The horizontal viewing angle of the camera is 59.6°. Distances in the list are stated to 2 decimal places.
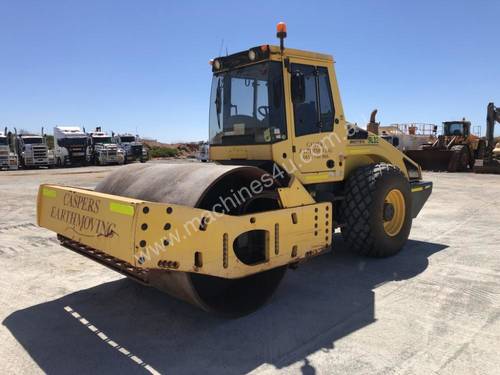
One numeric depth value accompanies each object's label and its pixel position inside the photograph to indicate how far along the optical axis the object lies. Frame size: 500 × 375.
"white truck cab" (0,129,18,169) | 26.97
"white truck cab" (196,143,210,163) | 28.10
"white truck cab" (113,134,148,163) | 31.97
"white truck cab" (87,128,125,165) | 29.78
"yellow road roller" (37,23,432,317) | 3.53
